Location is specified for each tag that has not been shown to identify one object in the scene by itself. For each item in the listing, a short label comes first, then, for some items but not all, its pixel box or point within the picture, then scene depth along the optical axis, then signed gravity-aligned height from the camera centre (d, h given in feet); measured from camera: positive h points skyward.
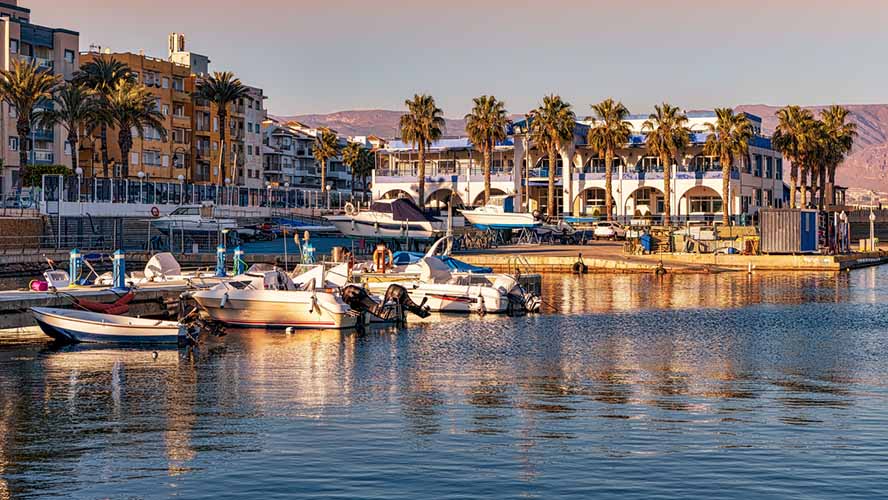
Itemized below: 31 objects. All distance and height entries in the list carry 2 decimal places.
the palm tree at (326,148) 589.32 +52.88
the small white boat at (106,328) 131.95 -8.76
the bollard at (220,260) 185.72 -1.45
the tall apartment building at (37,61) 341.21 +58.74
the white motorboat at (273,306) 150.92 -7.28
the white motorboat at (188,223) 274.54 +6.87
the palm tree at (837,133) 465.06 +47.37
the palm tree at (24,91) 290.76 +40.82
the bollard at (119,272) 156.97 -2.81
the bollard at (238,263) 188.14 -2.01
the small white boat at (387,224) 312.29 +7.19
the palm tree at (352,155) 604.90 +49.99
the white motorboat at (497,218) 361.10 +9.81
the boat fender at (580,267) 287.48 -4.48
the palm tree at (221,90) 409.90 +57.34
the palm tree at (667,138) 399.65 +38.72
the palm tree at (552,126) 418.72 +45.03
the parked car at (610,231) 385.13 +5.98
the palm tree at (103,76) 338.75 +53.31
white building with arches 419.33 +27.45
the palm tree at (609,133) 412.57 +41.67
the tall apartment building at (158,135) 396.37 +42.24
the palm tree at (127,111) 327.67 +40.19
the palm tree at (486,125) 426.51 +46.36
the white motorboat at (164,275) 169.07 -3.60
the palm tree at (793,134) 428.97 +42.39
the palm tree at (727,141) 392.68 +36.71
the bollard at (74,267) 164.45 -2.17
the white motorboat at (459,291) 176.45 -6.31
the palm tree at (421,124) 430.20 +47.23
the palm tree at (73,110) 307.78 +38.00
